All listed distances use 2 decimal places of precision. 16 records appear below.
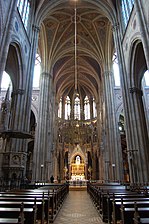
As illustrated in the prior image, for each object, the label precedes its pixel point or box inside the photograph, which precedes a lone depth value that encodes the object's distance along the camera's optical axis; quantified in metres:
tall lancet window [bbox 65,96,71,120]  42.70
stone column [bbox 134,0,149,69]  9.74
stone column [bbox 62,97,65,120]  41.22
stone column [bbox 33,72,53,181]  20.27
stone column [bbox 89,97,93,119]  41.47
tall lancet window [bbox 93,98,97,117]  40.84
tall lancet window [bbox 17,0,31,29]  14.74
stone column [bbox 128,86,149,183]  12.06
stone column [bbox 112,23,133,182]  13.44
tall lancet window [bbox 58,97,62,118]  40.81
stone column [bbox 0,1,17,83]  9.53
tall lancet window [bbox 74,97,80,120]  42.66
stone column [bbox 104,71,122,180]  19.58
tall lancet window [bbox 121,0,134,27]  14.11
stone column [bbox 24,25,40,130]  14.47
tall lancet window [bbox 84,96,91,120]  42.24
